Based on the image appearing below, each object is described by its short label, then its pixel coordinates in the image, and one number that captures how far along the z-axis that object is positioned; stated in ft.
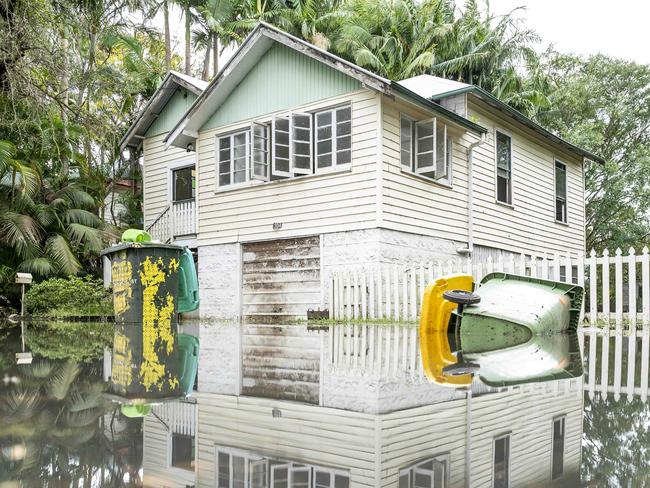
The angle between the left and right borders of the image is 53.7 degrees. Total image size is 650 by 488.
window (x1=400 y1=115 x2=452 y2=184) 48.16
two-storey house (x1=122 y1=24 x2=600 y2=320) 46.06
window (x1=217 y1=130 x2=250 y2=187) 53.47
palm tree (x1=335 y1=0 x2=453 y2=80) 106.32
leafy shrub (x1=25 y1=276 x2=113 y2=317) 52.70
